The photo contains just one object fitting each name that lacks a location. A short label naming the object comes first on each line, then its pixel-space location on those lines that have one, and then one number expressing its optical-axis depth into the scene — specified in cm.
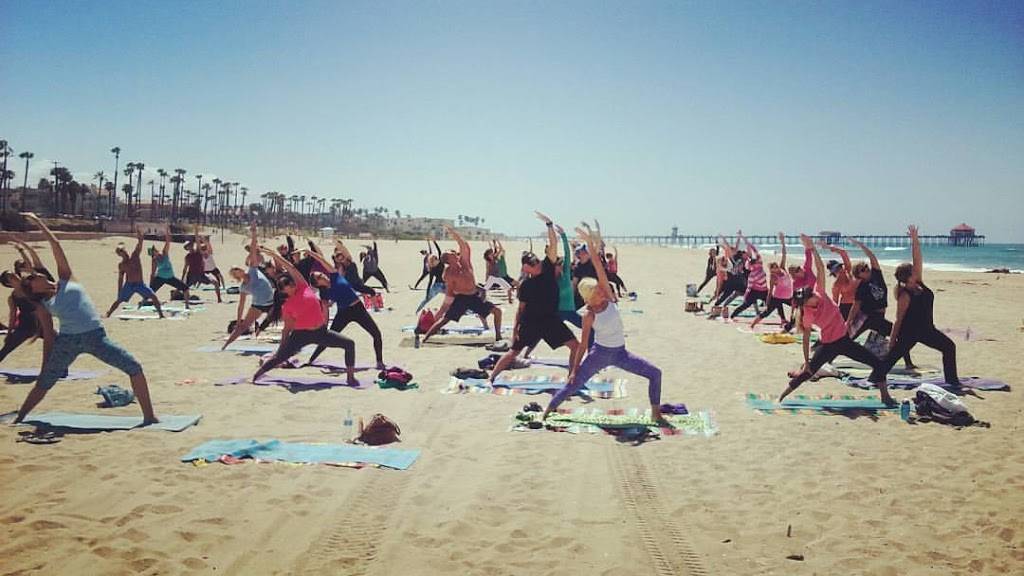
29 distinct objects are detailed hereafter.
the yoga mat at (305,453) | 568
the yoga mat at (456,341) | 1199
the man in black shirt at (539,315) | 838
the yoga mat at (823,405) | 749
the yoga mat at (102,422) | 638
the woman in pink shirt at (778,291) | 1383
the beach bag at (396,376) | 853
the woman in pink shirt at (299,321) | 808
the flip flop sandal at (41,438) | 592
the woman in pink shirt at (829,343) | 738
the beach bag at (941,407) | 685
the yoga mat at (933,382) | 841
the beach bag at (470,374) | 907
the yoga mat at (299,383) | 846
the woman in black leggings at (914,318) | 811
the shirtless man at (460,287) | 1138
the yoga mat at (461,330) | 1341
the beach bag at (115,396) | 718
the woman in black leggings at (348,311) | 948
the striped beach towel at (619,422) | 677
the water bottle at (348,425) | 643
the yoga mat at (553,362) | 1035
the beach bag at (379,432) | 627
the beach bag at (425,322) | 1247
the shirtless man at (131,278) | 1363
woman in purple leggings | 661
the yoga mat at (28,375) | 855
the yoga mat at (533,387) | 841
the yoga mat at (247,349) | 1084
